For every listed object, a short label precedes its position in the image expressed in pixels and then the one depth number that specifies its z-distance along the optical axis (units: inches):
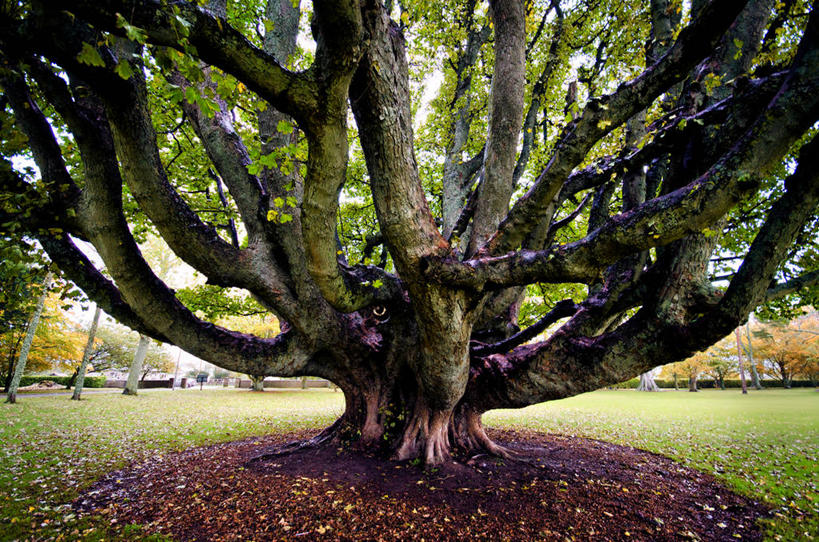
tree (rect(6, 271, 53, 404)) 502.0
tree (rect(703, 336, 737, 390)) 1347.2
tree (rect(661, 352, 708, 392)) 1304.1
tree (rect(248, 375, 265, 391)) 1105.6
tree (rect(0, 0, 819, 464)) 113.4
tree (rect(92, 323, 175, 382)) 1133.7
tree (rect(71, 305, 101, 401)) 588.4
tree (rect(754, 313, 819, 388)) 1253.9
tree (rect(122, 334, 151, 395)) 781.3
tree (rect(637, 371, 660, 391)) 1423.5
